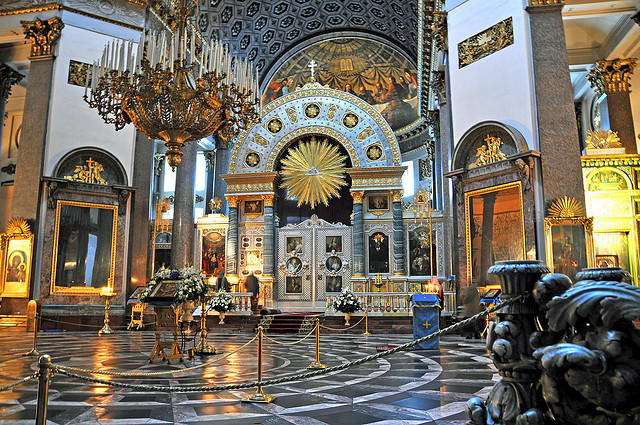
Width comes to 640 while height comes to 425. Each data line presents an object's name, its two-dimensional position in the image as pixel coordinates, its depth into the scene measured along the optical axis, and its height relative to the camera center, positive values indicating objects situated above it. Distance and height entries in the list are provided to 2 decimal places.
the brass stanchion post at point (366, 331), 13.54 -1.34
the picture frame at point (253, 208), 21.39 +3.28
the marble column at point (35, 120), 14.34 +4.86
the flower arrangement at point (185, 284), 8.28 -0.01
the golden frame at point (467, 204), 11.13 +1.95
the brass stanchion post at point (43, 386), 3.07 -0.67
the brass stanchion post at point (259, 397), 4.83 -1.13
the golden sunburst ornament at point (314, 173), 21.64 +4.86
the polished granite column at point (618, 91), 14.12 +5.76
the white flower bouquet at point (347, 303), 14.81 -0.59
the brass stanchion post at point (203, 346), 8.97 -1.15
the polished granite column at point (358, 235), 20.11 +2.01
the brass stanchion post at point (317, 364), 7.13 -1.18
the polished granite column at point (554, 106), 10.48 +3.89
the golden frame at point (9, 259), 13.85 +0.65
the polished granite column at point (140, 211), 15.73 +2.35
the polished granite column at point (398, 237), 19.94 +1.91
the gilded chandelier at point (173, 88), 8.84 +3.58
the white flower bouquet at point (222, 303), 14.98 -0.60
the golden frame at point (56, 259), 14.23 +0.70
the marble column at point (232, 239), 20.83 +1.89
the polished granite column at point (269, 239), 20.59 +1.89
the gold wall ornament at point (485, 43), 11.66 +5.95
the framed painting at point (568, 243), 10.02 +0.83
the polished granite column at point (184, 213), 17.31 +2.53
